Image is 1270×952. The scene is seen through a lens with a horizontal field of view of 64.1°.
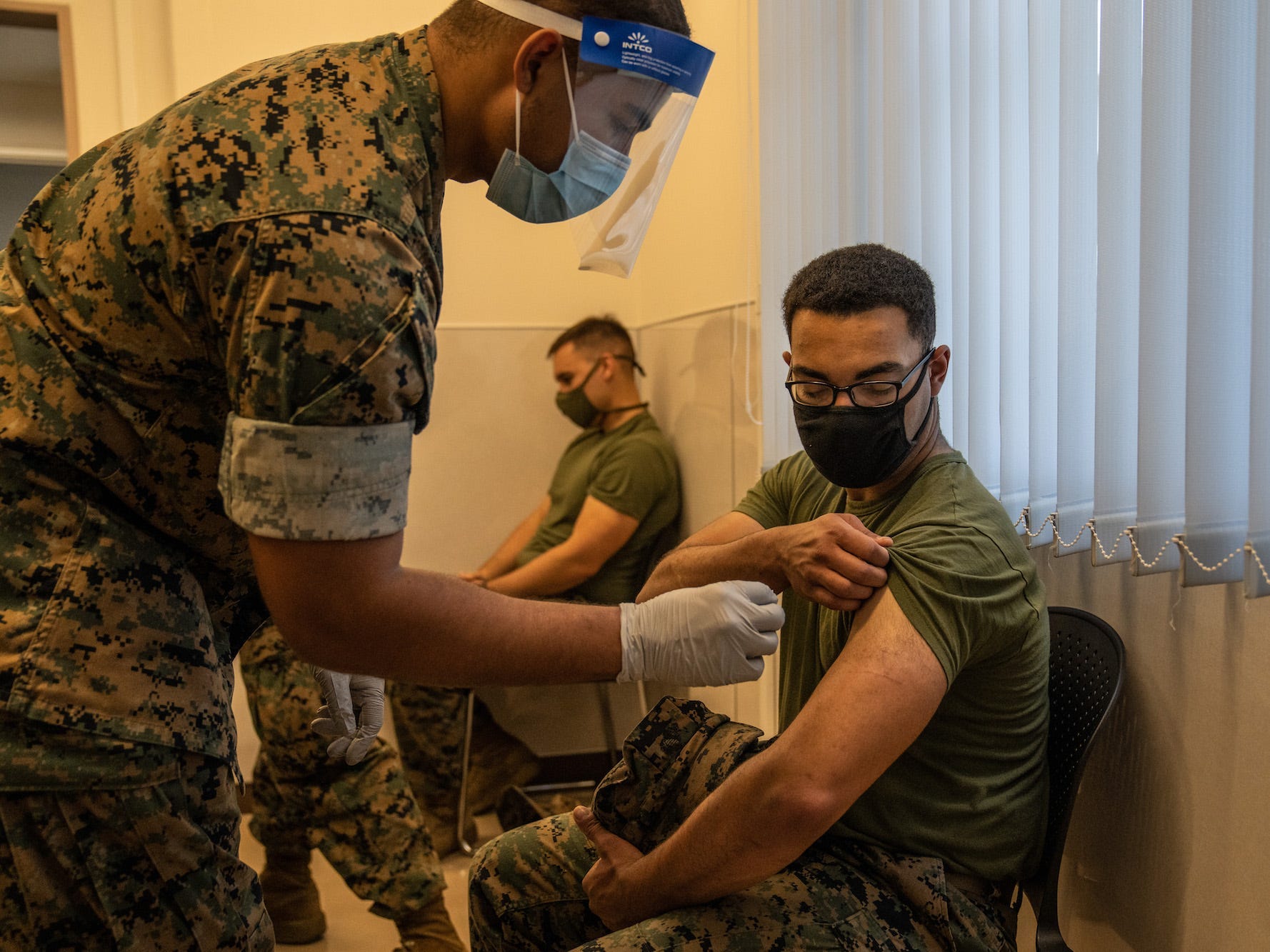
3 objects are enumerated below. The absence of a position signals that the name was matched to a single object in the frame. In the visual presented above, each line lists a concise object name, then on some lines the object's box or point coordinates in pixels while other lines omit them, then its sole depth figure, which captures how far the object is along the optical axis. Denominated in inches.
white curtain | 46.6
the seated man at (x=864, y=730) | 47.3
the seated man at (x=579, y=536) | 119.3
